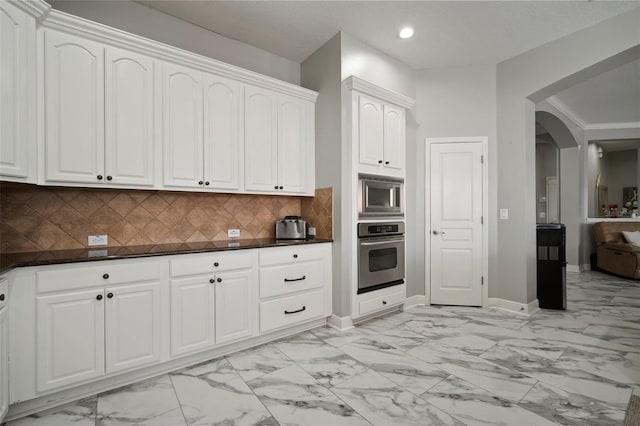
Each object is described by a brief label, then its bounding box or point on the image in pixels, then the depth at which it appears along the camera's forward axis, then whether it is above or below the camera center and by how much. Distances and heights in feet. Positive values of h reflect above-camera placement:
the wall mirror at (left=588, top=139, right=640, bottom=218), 24.58 +2.95
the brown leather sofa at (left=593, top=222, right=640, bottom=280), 18.53 -2.26
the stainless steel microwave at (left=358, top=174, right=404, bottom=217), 11.16 +0.67
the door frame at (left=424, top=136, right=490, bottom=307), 13.16 +0.02
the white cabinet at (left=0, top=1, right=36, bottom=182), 6.12 +2.40
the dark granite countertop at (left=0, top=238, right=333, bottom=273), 6.22 -0.88
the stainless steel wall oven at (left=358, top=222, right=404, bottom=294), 11.16 -1.53
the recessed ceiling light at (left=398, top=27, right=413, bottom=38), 10.65 +6.17
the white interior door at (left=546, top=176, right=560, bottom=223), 25.39 +1.46
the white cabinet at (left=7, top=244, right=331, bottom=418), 6.10 -2.34
